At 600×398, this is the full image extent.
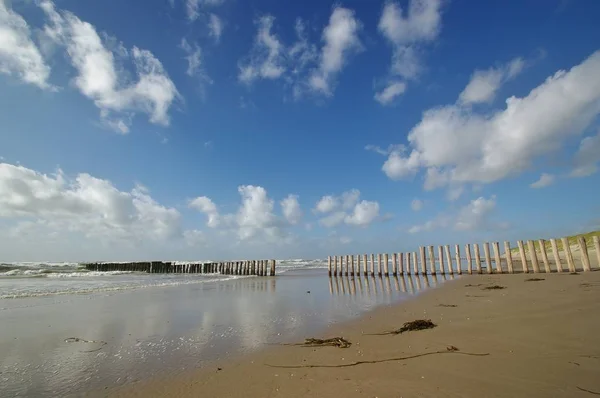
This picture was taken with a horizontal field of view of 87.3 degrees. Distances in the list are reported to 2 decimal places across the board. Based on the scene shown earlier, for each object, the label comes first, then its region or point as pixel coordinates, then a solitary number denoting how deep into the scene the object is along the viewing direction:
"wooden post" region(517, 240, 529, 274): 19.12
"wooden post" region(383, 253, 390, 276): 24.68
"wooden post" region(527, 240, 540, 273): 18.22
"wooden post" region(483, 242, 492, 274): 20.48
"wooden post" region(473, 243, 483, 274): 20.44
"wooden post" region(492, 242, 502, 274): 19.92
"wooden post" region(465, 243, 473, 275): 20.97
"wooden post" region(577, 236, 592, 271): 16.96
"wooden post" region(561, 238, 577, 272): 17.17
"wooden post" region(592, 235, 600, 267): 16.25
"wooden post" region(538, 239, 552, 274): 18.04
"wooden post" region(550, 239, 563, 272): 17.30
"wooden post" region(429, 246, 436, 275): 22.98
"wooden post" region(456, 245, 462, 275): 21.83
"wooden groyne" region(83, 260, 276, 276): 34.00
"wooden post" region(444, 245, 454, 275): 22.34
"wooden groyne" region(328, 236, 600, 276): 17.26
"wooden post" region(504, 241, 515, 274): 18.93
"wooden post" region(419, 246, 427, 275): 23.03
